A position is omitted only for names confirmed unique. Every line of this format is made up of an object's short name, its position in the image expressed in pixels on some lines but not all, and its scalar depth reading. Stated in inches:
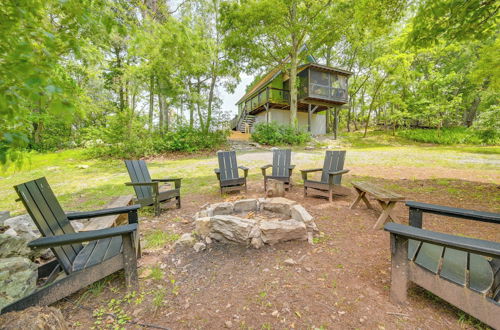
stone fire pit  96.9
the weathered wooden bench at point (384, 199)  106.8
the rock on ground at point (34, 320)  40.9
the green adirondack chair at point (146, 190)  138.6
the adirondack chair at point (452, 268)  49.3
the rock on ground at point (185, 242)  100.7
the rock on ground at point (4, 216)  104.3
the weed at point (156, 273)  79.0
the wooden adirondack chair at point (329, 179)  153.1
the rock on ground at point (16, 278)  57.6
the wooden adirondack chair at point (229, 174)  180.5
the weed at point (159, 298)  66.1
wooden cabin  645.9
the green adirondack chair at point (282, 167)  184.1
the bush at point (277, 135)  555.7
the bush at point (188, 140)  448.1
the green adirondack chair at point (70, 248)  56.7
